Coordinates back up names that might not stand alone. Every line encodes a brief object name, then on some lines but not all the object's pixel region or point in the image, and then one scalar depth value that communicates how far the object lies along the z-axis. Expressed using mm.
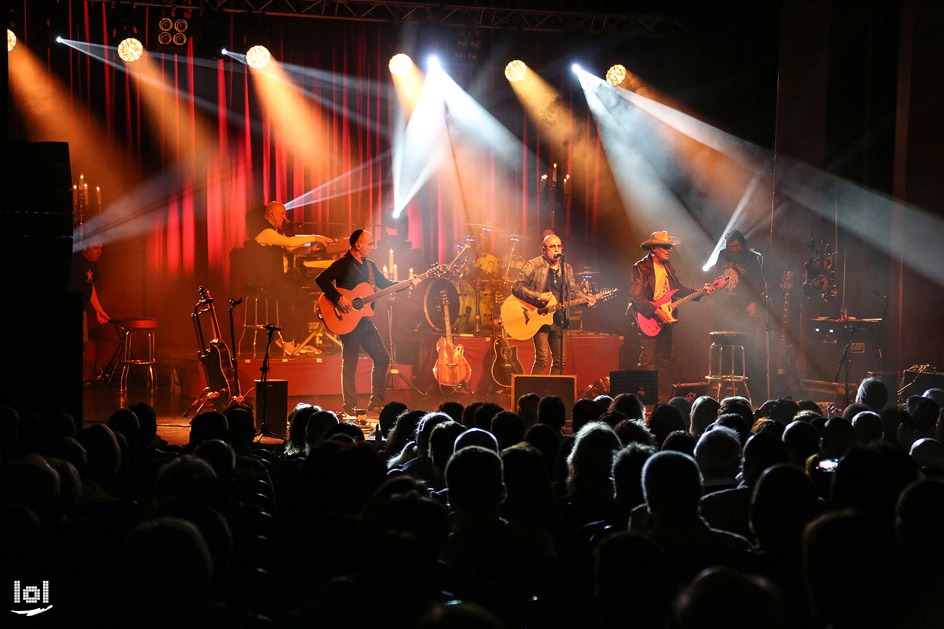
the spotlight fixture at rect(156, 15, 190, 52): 11820
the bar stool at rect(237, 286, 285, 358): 11672
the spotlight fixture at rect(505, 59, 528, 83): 14055
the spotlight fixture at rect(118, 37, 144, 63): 12172
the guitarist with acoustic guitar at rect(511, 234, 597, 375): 9391
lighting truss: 12289
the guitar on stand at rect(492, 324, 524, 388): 10797
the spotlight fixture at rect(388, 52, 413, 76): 13625
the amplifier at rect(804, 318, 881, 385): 10781
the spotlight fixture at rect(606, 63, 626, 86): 13734
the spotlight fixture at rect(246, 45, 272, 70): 12594
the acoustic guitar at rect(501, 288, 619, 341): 9375
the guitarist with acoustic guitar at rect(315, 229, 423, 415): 8547
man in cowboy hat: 9539
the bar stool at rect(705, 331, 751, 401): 9992
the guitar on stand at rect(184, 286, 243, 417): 8578
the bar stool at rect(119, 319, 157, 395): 10702
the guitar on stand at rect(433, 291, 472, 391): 10656
